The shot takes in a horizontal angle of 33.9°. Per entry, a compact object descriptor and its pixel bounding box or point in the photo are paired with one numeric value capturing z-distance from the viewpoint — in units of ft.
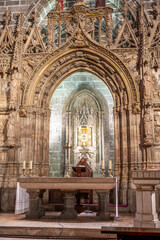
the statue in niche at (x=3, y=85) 38.78
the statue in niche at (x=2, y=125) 37.38
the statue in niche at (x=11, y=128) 35.32
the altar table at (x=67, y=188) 24.99
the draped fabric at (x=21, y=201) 30.63
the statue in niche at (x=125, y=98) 36.96
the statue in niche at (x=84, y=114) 51.80
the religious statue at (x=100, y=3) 42.68
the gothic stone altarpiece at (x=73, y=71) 34.91
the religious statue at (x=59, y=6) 41.52
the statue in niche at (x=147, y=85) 34.83
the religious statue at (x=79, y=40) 39.22
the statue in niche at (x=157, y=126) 34.88
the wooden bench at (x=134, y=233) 12.64
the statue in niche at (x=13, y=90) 36.58
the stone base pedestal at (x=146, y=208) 19.63
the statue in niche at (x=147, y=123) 33.83
